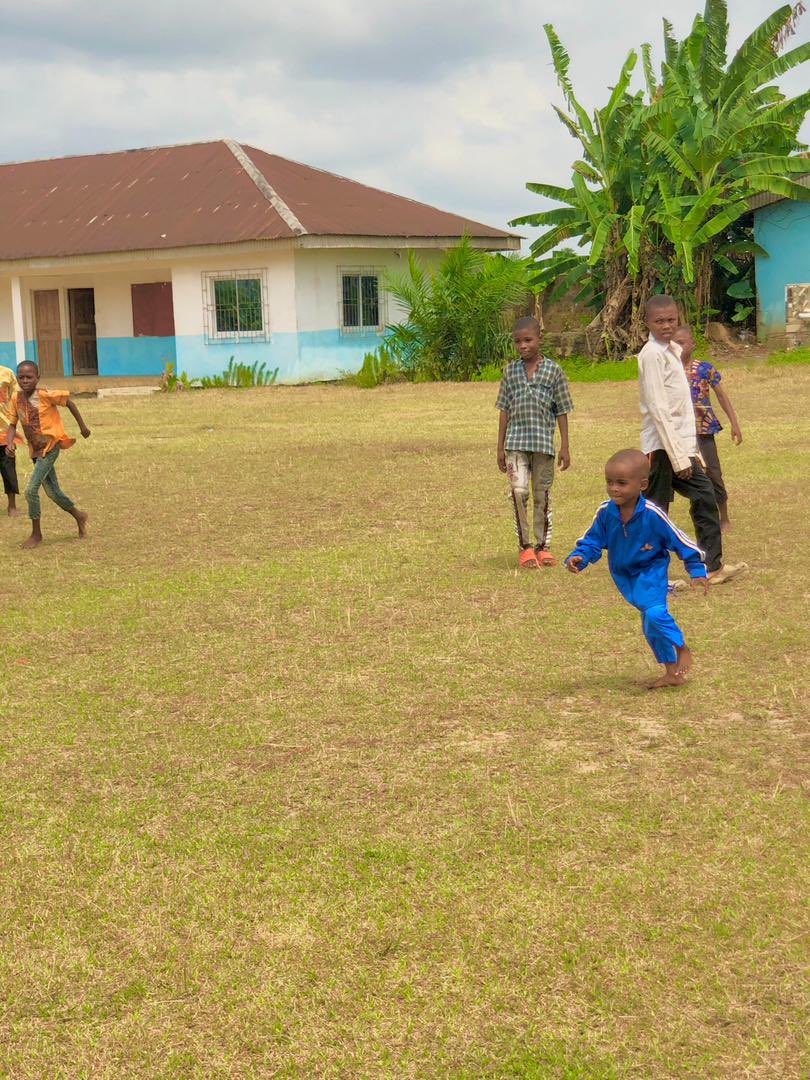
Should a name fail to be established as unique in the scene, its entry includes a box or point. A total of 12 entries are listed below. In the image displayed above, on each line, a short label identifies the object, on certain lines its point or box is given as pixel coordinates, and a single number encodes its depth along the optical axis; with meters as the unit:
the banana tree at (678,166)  21.75
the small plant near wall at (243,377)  25.33
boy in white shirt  7.31
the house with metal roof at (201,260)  25.19
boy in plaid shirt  8.27
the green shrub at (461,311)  23.86
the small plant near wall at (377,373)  24.64
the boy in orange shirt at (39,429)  9.56
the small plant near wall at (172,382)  25.67
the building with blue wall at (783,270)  24.05
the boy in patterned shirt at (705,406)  8.00
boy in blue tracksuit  5.43
